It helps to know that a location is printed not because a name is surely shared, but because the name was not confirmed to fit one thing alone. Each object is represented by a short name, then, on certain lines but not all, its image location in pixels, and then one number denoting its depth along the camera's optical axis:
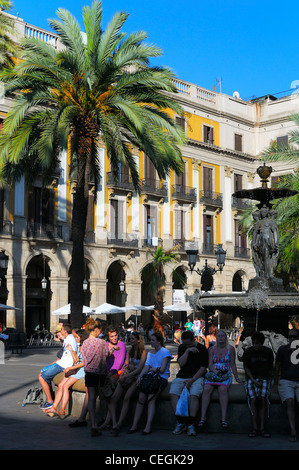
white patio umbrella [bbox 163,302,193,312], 38.82
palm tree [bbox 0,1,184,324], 19.41
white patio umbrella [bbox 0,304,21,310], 30.17
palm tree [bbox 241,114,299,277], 25.11
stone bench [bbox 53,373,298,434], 9.12
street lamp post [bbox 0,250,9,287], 25.34
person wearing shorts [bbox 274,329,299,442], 8.75
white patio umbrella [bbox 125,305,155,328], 38.47
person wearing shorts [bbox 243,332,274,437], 8.94
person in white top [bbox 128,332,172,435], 9.27
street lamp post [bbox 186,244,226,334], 25.23
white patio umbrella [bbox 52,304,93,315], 33.28
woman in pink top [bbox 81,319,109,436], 9.41
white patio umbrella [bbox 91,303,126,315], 34.80
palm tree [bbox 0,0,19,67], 24.52
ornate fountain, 12.35
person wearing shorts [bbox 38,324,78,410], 11.09
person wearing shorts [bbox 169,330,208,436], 9.20
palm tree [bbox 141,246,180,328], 42.88
